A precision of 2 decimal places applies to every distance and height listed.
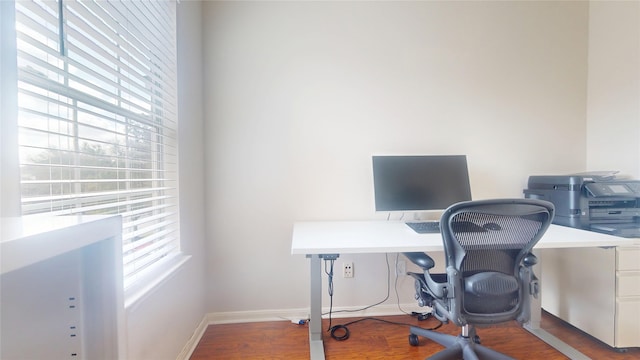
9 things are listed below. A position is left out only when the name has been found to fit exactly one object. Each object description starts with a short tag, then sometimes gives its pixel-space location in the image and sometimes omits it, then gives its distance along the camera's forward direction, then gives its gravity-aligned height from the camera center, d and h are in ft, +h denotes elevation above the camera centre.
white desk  4.19 -1.21
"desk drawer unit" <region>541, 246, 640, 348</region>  4.94 -2.57
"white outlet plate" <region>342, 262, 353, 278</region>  6.47 -2.50
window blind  2.31 +0.75
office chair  3.76 -1.47
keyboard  4.96 -1.11
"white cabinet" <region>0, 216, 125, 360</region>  1.33 -0.72
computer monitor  5.74 -0.21
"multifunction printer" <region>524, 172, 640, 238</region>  5.44 -0.65
